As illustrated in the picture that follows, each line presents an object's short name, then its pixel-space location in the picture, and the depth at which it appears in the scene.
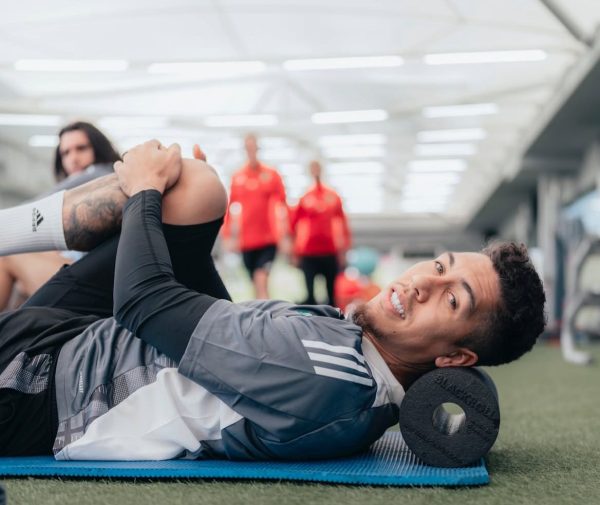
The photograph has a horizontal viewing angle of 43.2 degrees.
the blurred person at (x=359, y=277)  13.37
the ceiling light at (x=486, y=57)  8.73
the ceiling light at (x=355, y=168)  17.34
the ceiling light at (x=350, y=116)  12.28
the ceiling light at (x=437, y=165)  16.66
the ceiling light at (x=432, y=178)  18.33
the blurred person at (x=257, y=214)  6.23
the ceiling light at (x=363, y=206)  23.08
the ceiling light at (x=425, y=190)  19.77
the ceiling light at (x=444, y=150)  14.95
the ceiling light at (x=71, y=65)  9.55
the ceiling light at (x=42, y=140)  13.89
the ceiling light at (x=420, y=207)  23.42
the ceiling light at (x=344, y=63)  9.38
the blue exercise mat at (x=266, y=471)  1.59
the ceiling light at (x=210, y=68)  9.57
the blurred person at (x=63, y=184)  2.66
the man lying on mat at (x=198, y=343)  1.60
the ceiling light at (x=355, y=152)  15.58
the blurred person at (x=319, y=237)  7.00
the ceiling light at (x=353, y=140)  14.35
